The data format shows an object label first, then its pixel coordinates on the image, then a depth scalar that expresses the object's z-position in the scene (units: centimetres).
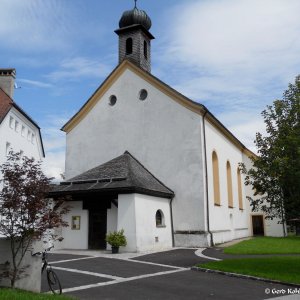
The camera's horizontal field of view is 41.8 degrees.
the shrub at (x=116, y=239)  1845
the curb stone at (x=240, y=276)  1046
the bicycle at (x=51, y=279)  901
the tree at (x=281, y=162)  1241
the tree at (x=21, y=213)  876
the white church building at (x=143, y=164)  2041
